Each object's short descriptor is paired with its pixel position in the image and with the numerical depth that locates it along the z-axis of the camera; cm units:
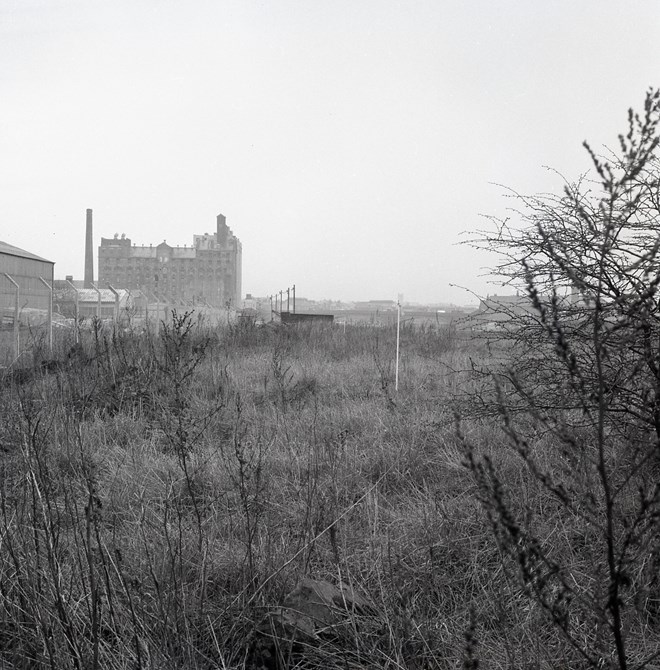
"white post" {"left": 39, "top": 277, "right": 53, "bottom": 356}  1016
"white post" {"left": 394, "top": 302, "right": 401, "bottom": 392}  692
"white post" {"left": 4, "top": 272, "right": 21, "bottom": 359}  977
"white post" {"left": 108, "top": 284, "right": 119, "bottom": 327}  1422
